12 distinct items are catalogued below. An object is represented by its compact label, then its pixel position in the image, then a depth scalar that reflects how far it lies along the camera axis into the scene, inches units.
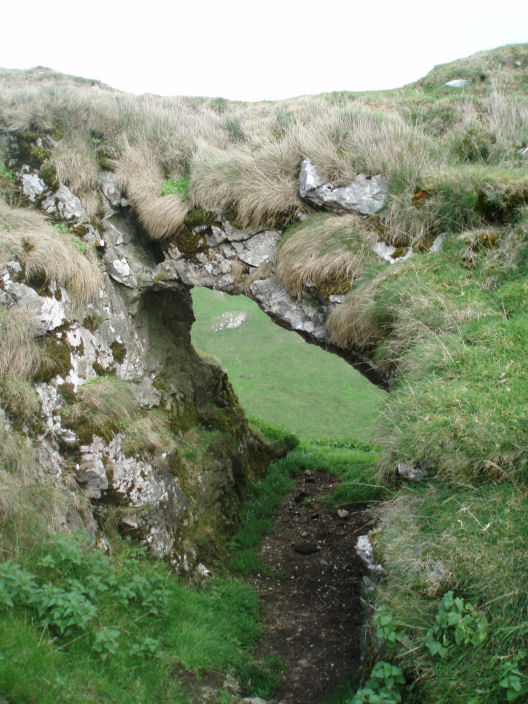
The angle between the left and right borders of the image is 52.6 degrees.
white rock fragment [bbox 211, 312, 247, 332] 965.8
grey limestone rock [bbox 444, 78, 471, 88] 519.8
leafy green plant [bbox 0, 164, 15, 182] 289.4
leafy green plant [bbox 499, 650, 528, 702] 113.2
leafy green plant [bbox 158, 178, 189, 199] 311.6
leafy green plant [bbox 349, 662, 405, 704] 131.6
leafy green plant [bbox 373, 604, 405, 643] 135.6
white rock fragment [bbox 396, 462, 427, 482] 168.4
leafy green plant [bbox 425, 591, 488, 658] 124.9
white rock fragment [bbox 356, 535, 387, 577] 159.5
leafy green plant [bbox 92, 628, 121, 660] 152.1
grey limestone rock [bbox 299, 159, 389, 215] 275.4
